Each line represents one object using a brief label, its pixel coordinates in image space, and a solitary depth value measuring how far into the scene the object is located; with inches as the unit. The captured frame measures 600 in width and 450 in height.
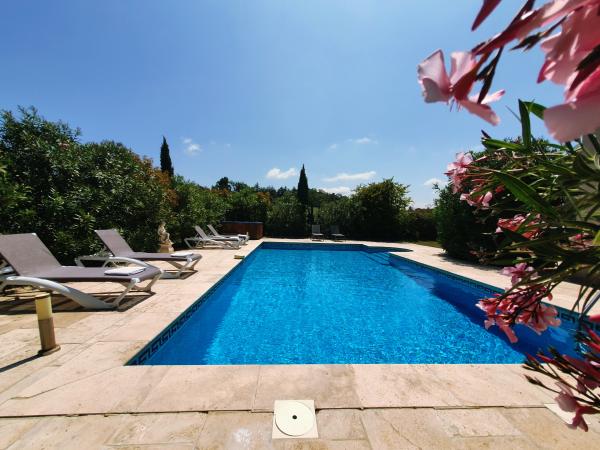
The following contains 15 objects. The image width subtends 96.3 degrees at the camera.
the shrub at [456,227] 386.0
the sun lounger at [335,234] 681.6
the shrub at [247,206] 701.9
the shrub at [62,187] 243.0
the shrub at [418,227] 713.6
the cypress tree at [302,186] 949.2
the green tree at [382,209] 685.3
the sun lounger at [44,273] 159.8
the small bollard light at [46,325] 116.3
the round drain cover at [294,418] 79.2
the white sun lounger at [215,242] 462.9
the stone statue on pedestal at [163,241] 398.3
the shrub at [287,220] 714.2
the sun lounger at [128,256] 234.2
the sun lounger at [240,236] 526.1
